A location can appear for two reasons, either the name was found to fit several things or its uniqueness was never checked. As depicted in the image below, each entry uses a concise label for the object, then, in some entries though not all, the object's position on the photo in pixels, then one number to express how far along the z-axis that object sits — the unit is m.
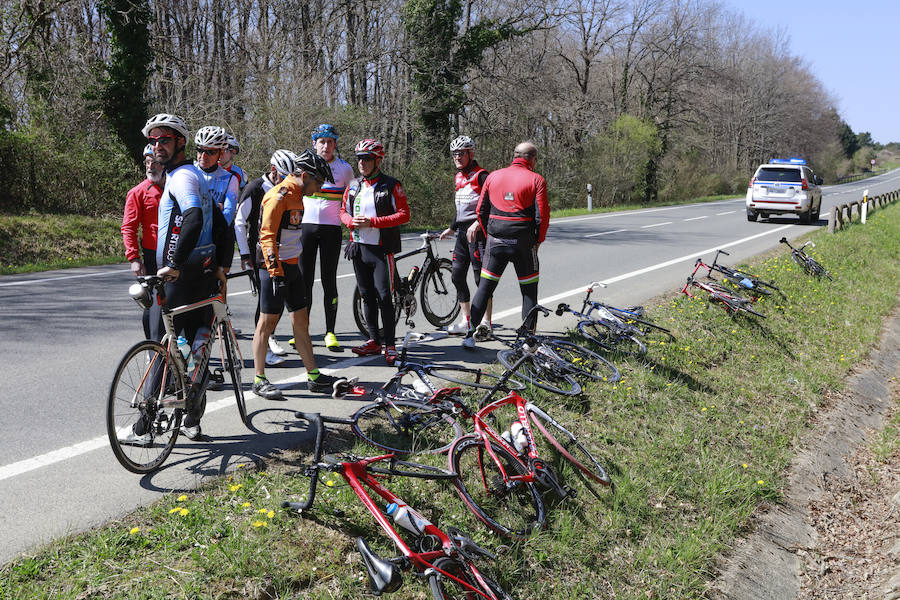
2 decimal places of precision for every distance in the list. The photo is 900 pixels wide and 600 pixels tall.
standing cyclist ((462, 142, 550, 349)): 6.22
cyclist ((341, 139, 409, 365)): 6.11
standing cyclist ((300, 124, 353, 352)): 6.23
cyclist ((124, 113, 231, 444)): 4.06
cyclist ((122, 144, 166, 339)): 5.14
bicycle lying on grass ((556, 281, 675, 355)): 6.96
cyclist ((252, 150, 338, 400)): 4.97
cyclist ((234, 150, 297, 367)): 5.69
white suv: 21.22
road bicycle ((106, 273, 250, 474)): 3.81
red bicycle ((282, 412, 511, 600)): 3.14
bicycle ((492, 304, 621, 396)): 5.63
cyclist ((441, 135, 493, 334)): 6.88
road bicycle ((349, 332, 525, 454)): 4.51
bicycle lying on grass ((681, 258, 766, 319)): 9.05
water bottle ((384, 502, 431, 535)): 3.38
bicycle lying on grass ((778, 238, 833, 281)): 12.22
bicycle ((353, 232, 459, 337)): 7.13
